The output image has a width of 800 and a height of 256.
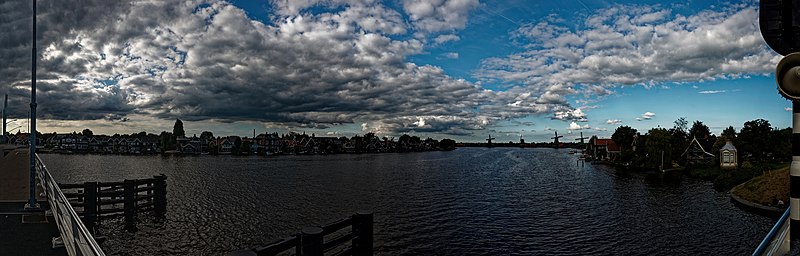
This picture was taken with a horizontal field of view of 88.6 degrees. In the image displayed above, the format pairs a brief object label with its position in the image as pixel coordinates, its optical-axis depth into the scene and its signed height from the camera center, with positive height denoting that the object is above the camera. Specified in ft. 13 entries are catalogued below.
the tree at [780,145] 267.80 -5.32
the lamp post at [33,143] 52.80 +0.17
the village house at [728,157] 245.45 -11.63
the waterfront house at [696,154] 301.22 -12.26
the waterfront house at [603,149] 412.57 -10.38
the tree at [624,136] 392.47 +2.59
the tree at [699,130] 373.46 +7.38
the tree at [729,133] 282.15 +3.42
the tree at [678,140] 290.15 -1.33
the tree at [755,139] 284.41 -1.10
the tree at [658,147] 275.59 -5.93
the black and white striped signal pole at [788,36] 11.82 +2.99
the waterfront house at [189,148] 637.30 -8.23
